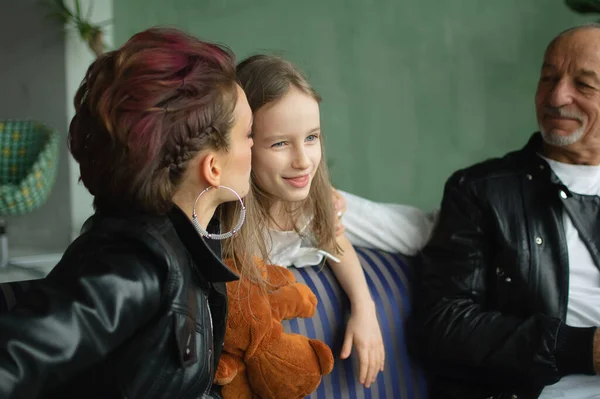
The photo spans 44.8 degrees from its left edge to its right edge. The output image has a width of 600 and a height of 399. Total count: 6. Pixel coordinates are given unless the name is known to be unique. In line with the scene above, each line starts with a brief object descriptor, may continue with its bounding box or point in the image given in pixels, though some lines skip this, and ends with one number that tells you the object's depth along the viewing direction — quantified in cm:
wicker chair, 439
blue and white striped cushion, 171
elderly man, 171
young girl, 147
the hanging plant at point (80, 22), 462
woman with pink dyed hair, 96
